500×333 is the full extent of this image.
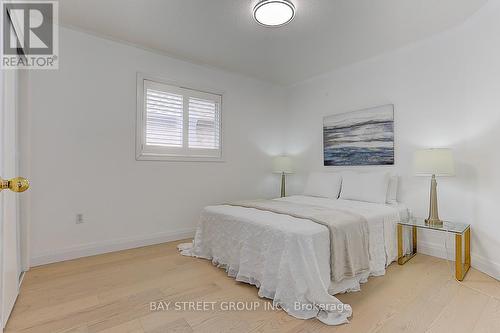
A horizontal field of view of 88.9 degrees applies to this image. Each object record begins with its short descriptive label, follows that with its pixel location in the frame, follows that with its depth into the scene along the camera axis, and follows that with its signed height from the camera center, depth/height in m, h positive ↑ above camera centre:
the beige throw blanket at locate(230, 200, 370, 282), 1.95 -0.60
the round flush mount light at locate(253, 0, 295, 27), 2.32 +1.44
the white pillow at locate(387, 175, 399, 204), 3.14 -0.32
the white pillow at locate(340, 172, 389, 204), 3.09 -0.28
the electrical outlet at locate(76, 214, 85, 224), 2.88 -0.63
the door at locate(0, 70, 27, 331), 1.45 -0.26
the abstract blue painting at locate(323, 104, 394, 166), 3.44 +0.40
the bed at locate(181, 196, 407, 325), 1.77 -0.75
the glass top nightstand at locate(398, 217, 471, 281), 2.30 -0.74
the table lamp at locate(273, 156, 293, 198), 4.43 -0.02
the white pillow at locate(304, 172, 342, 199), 3.60 -0.30
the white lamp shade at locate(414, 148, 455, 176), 2.53 +0.03
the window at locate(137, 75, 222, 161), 3.35 +0.58
